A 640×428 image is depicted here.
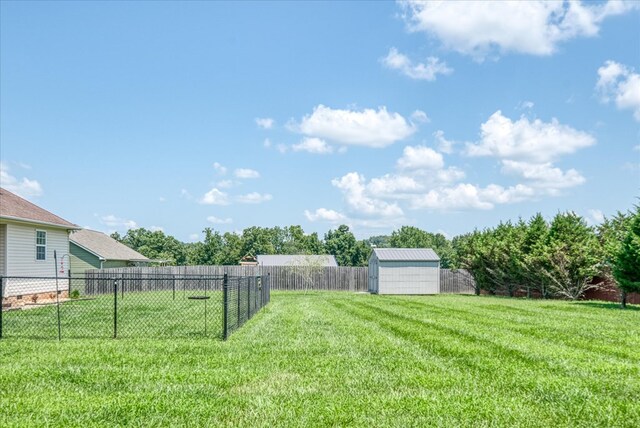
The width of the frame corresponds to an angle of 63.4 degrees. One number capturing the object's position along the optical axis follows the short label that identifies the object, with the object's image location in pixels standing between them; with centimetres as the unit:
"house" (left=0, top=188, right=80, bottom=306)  1900
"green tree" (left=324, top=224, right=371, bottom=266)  8219
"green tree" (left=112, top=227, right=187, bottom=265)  8256
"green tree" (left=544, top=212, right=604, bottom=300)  2547
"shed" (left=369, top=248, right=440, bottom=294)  3422
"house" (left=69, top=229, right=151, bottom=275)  3494
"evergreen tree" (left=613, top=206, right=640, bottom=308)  1958
